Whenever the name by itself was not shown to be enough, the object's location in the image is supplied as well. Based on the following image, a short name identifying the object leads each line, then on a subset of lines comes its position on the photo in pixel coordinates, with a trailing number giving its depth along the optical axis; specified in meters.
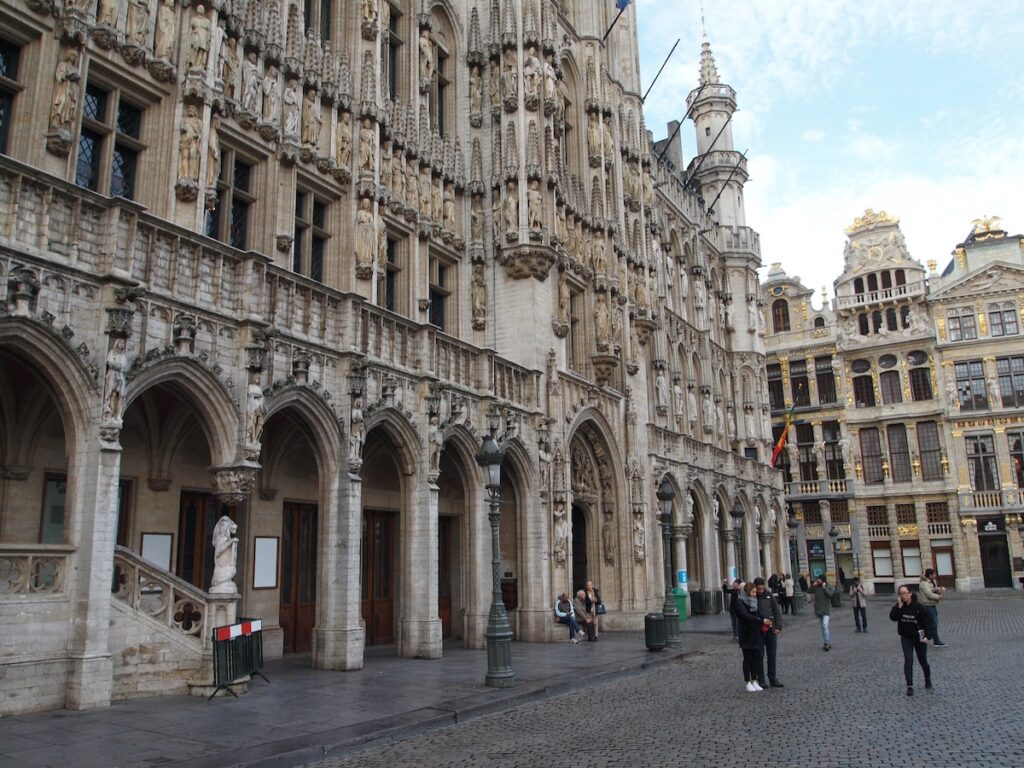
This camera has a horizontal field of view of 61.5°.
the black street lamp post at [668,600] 20.91
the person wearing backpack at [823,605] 21.23
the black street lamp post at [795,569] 35.03
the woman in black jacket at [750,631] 13.84
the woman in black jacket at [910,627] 13.28
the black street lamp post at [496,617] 14.15
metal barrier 12.69
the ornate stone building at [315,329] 12.20
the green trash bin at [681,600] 31.84
